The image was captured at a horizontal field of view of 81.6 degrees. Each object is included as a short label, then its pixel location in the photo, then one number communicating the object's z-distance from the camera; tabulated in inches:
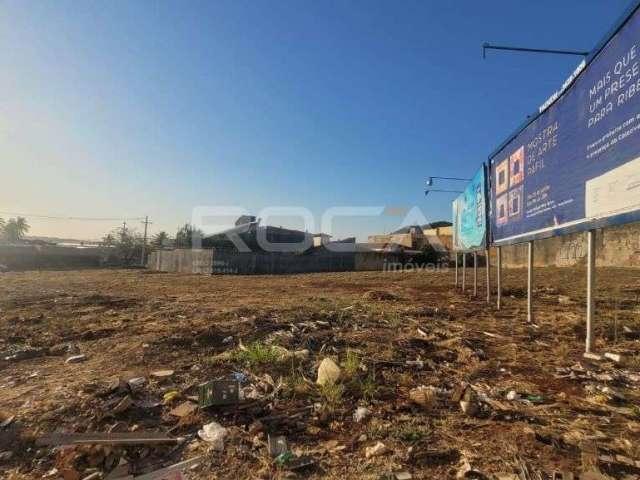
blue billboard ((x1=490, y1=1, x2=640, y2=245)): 114.8
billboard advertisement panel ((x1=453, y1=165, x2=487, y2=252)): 290.7
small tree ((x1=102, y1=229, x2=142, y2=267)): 1762.3
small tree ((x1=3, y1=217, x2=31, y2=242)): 2334.6
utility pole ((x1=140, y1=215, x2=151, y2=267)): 1771.7
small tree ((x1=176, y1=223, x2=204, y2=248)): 1606.1
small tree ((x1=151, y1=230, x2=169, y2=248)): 2112.1
